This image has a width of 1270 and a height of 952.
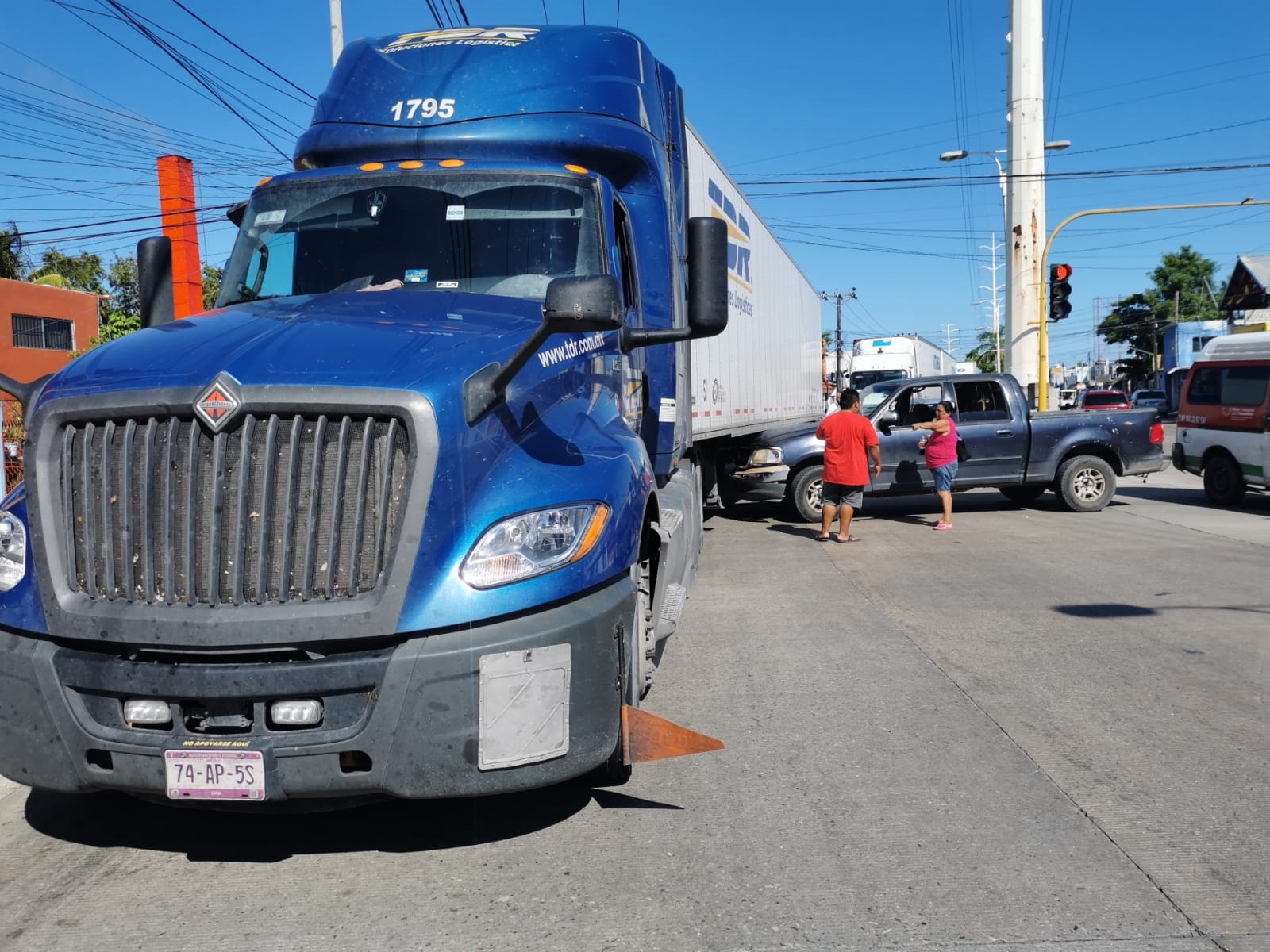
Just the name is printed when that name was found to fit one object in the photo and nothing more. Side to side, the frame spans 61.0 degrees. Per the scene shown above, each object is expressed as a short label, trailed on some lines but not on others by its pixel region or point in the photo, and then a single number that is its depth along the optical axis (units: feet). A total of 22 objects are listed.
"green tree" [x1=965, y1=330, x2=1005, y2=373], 276.41
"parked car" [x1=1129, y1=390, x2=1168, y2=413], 177.06
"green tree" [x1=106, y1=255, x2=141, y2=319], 156.25
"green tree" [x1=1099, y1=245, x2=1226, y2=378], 289.12
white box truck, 122.31
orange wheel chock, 12.62
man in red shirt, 39.27
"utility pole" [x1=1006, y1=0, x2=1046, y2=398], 82.89
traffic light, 70.18
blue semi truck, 10.81
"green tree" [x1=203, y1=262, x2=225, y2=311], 142.82
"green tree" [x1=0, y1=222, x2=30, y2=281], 116.88
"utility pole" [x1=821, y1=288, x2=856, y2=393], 255.09
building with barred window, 95.09
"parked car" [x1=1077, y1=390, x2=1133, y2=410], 150.61
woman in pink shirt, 43.24
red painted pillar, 70.08
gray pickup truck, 45.96
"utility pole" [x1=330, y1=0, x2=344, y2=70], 49.19
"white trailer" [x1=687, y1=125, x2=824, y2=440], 33.22
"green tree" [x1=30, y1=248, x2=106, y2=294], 160.76
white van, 48.24
